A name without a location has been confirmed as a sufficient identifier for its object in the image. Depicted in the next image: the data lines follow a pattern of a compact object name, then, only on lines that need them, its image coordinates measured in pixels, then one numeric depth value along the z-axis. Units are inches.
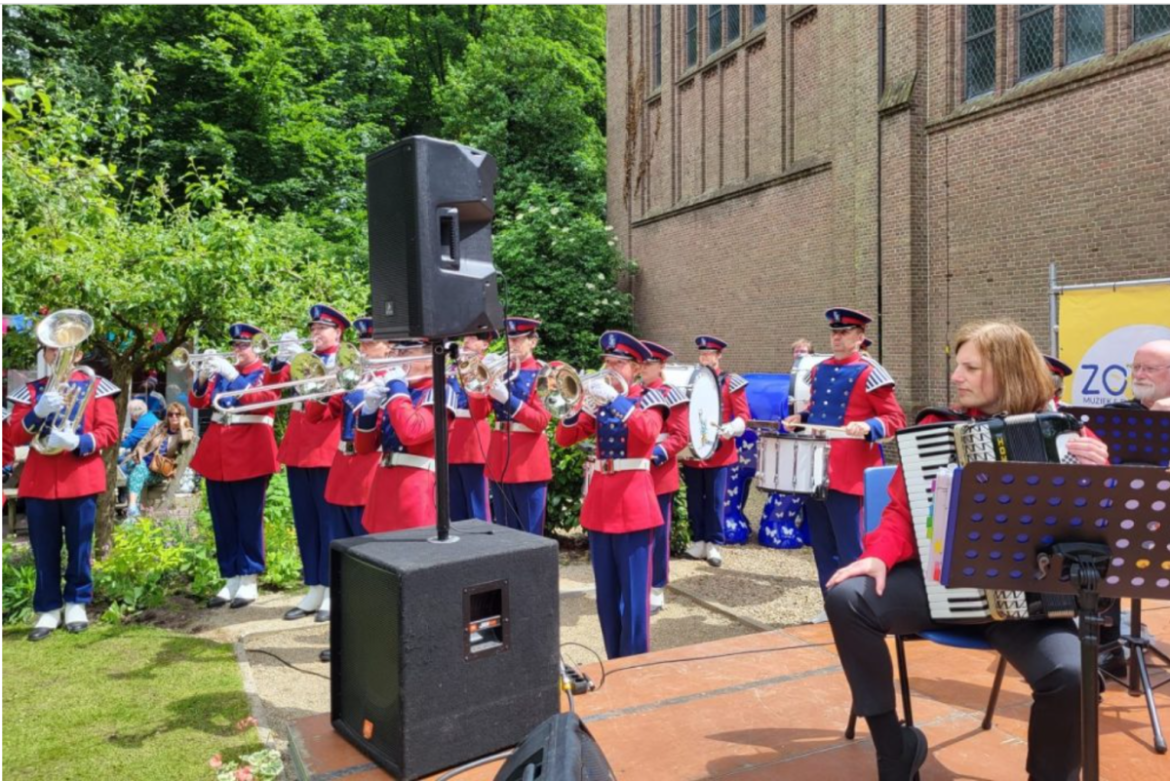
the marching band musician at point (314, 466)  256.1
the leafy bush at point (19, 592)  264.7
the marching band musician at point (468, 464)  280.4
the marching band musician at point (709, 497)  350.9
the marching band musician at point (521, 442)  258.1
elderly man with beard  171.0
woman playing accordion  113.0
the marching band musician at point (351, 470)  225.5
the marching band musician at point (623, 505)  199.6
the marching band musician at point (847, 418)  233.3
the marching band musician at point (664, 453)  232.7
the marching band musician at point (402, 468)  204.5
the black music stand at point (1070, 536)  97.6
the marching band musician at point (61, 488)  242.7
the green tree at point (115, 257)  267.9
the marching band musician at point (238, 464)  269.0
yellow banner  330.6
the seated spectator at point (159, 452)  434.6
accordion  112.7
